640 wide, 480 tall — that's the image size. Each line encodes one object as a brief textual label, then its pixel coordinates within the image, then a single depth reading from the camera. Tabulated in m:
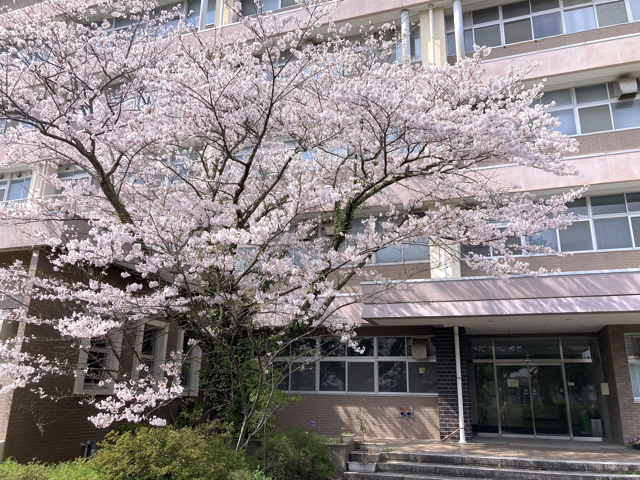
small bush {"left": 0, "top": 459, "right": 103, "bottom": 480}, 6.24
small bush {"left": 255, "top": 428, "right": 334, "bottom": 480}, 8.41
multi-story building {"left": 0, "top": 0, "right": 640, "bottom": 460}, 11.78
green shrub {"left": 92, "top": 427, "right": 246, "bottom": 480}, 6.09
